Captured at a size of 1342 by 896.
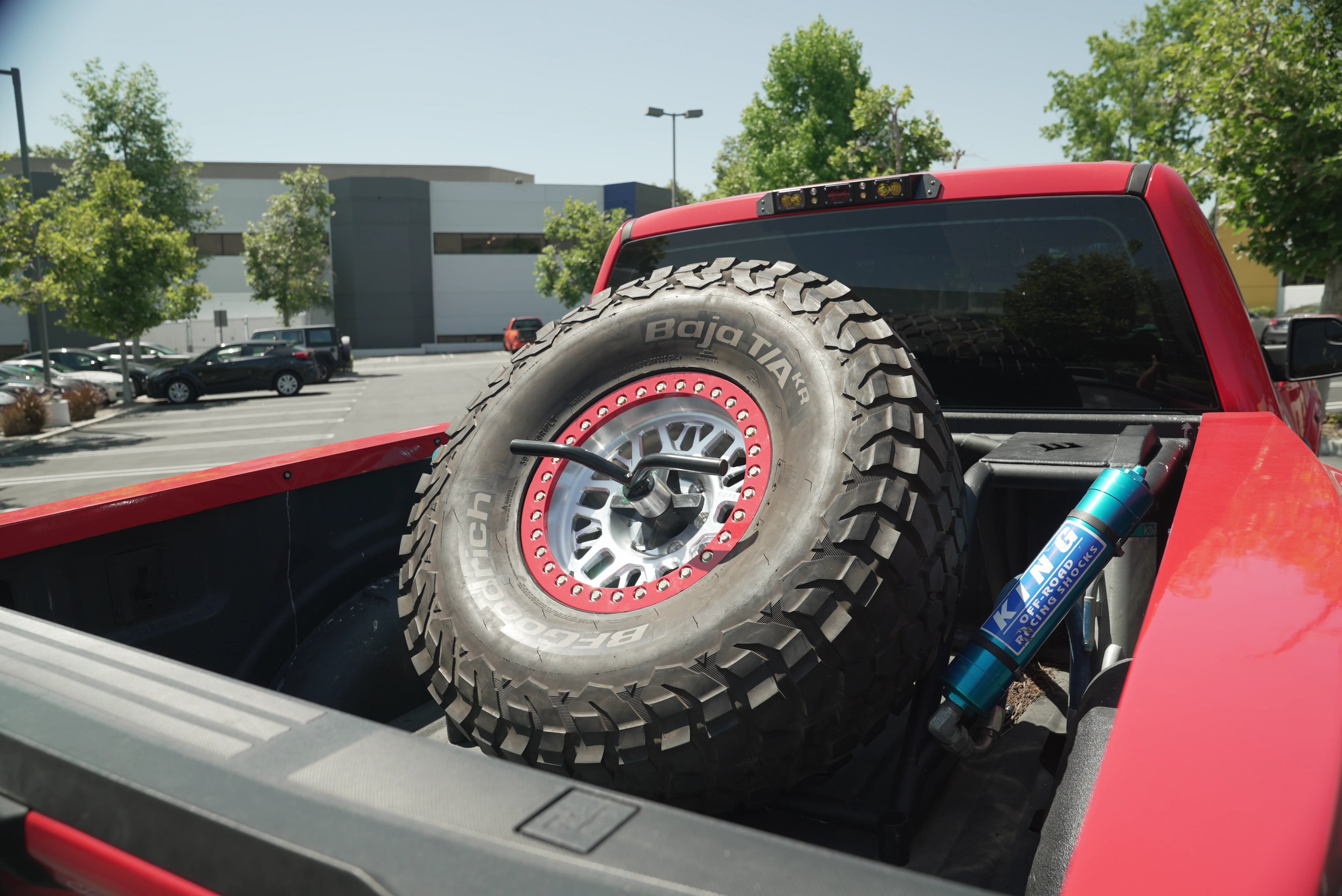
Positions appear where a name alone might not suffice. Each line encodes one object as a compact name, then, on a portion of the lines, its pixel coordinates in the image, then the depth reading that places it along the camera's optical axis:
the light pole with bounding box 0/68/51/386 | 19.88
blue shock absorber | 1.46
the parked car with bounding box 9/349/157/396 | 27.02
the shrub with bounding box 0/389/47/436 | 17.33
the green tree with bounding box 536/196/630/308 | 43.38
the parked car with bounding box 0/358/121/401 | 23.66
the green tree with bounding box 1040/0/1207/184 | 35.59
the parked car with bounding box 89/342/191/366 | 31.95
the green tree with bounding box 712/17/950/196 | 28.89
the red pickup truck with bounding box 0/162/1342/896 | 0.76
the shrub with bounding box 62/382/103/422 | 19.86
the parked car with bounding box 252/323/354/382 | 29.48
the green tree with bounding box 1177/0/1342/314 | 11.44
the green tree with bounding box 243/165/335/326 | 43.62
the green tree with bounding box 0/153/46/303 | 15.70
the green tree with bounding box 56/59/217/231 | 33.62
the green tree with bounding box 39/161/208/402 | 21.88
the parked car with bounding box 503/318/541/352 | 41.03
